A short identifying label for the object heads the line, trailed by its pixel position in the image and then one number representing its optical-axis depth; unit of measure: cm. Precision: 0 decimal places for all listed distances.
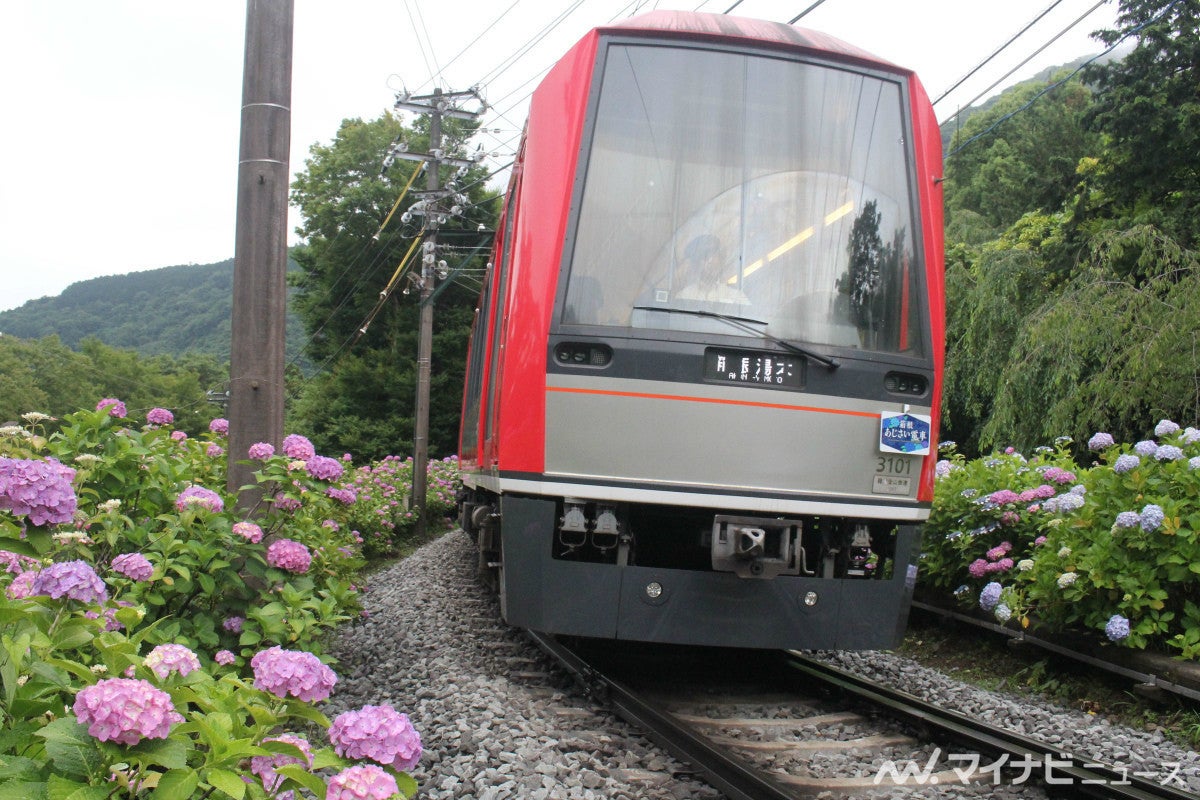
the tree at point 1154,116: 1820
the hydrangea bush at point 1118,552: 507
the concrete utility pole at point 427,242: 1891
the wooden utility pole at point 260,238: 477
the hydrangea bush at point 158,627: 171
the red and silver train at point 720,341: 450
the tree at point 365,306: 3438
